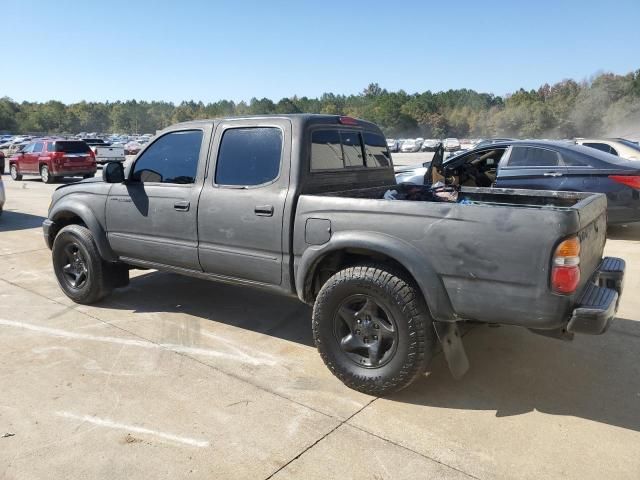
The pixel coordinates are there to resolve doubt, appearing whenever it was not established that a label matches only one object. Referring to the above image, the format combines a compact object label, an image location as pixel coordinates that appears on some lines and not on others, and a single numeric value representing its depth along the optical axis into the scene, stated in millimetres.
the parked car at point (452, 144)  52203
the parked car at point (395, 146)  58000
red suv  18469
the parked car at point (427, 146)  61378
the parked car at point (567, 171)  7559
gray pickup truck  2807
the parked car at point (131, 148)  40881
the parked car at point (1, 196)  10406
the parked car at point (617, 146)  10984
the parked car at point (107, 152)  26828
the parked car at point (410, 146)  59250
